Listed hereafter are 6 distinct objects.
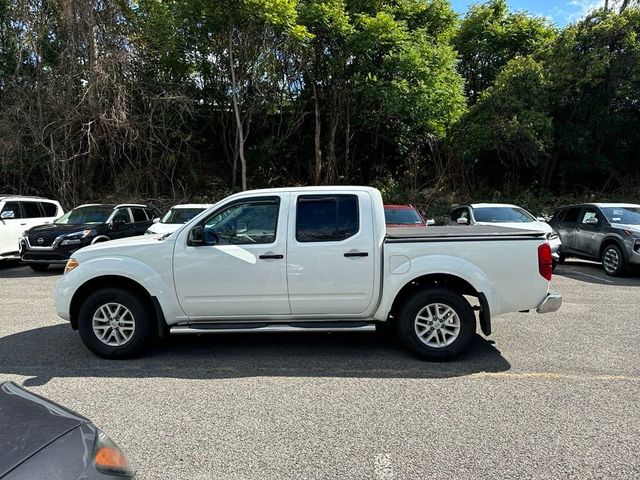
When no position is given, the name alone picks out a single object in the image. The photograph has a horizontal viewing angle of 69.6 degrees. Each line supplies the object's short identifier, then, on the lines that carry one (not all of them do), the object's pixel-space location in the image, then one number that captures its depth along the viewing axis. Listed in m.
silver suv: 10.16
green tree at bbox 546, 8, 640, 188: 16.39
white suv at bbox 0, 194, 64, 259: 11.96
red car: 11.09
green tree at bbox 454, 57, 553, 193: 16.48
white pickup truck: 4.97
